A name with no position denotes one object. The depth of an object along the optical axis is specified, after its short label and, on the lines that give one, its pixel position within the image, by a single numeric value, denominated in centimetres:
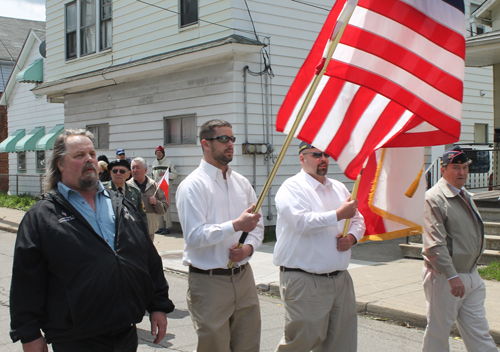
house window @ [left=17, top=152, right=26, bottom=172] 2458
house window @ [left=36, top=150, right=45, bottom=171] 2309
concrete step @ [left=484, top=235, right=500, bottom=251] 888
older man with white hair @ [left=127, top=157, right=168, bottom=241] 721
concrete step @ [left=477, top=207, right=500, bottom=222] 987
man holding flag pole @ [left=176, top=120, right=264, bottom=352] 369
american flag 398
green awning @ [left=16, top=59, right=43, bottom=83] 2109
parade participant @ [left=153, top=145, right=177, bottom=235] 1308
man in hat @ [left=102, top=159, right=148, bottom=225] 667
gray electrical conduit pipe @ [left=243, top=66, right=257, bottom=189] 1197
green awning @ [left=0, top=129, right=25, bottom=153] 2309
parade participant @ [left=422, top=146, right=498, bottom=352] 422
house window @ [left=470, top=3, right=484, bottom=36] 1620
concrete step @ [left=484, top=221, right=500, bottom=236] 938
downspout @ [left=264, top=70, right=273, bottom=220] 1230
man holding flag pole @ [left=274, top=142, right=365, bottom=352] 392
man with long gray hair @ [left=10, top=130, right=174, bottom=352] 282
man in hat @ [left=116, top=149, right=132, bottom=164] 953
